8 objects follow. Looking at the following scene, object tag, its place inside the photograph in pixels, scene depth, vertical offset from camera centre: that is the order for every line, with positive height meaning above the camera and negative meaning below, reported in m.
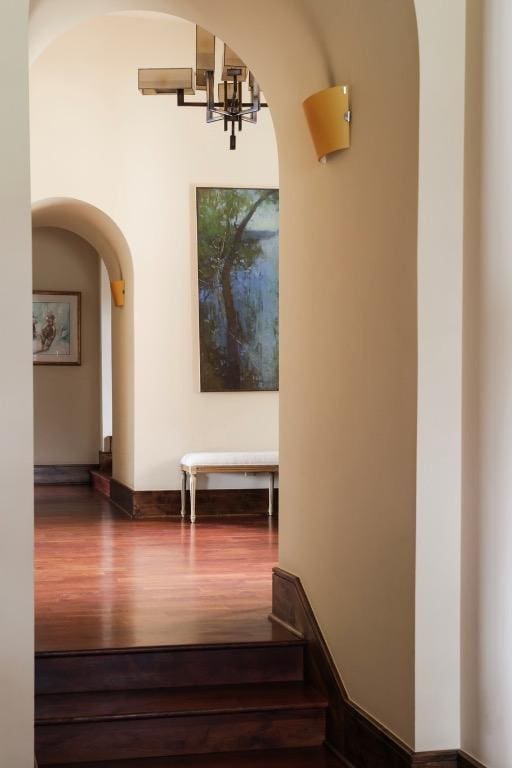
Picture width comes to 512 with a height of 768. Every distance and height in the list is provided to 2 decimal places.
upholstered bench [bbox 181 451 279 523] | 9.79 -0.92
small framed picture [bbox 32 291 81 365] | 15.05 +0.56
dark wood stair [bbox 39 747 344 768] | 4.43 -1.72
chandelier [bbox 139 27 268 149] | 7.22 +2.13
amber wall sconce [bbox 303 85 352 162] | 4.46 +1.10
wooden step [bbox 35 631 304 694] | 4.73 -1.42
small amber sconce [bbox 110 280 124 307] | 11.03 +0.81
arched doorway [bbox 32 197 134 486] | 10.41 +0.95
